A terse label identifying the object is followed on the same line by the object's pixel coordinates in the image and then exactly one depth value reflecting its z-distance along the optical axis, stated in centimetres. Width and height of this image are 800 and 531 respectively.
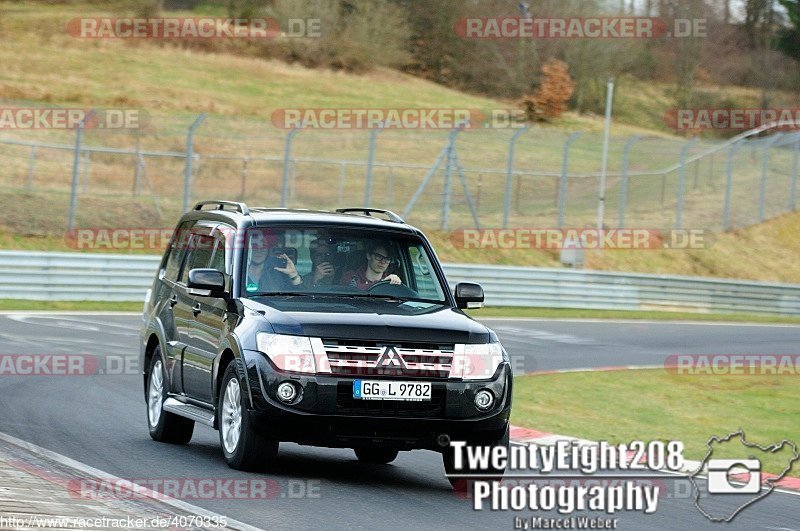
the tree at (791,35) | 8494
